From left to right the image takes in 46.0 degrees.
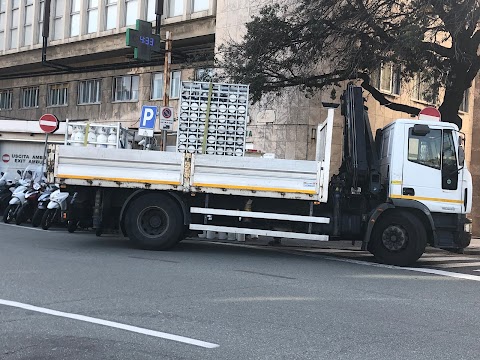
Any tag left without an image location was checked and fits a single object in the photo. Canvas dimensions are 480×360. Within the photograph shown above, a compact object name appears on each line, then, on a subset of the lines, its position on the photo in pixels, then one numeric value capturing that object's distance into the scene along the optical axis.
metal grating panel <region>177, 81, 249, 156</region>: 11.36
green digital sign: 16.27
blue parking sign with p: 15.33
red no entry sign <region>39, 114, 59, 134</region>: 16.97
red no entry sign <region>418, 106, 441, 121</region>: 12.48
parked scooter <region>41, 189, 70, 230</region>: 14.12
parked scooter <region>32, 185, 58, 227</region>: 14.93
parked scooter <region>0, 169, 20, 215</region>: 17.92
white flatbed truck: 10.45
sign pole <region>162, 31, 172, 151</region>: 17.12
